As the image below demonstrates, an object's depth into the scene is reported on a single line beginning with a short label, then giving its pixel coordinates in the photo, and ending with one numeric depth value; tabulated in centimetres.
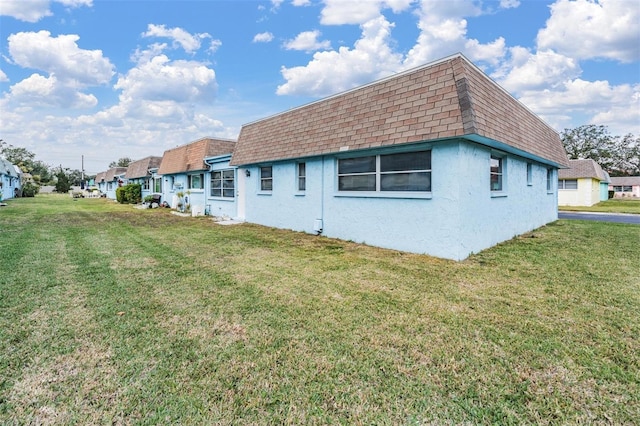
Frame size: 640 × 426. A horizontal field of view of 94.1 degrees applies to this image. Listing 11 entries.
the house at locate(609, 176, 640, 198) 4829
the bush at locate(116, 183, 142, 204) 2658
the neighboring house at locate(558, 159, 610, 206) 2609
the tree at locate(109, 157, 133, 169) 8044
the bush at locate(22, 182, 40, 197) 3481
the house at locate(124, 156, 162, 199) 2672
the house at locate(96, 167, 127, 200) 3606
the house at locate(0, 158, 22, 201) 2952
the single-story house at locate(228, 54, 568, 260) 655
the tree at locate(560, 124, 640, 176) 4691
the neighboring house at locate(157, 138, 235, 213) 1692
